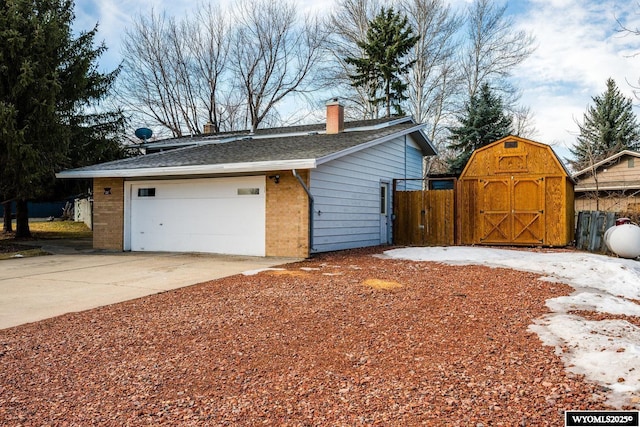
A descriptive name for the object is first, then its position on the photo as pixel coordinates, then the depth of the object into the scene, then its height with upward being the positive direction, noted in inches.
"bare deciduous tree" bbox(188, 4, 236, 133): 1128.8 +379.1
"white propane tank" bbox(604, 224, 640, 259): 406.9 -25.0
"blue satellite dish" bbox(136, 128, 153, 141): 788.1 +138.2
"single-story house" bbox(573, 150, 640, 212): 863.7 +59.4
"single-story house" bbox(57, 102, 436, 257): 427.5 +18.7
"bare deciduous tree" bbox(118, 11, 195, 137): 1126.4 +352.2
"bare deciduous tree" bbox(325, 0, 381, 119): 1062.4 +404.3
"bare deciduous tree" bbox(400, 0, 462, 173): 1034.7 +343.3
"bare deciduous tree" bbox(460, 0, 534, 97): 1032.2 +379.0
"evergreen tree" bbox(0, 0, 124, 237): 499.5 +145.2
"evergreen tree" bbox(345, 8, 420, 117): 995.9 +338.3
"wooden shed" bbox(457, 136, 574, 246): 495.9 +18.1
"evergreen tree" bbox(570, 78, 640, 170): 1106.7 +218.1
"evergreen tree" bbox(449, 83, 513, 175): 922.7 +178.0
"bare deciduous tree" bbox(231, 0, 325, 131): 1114.1 +398.1
